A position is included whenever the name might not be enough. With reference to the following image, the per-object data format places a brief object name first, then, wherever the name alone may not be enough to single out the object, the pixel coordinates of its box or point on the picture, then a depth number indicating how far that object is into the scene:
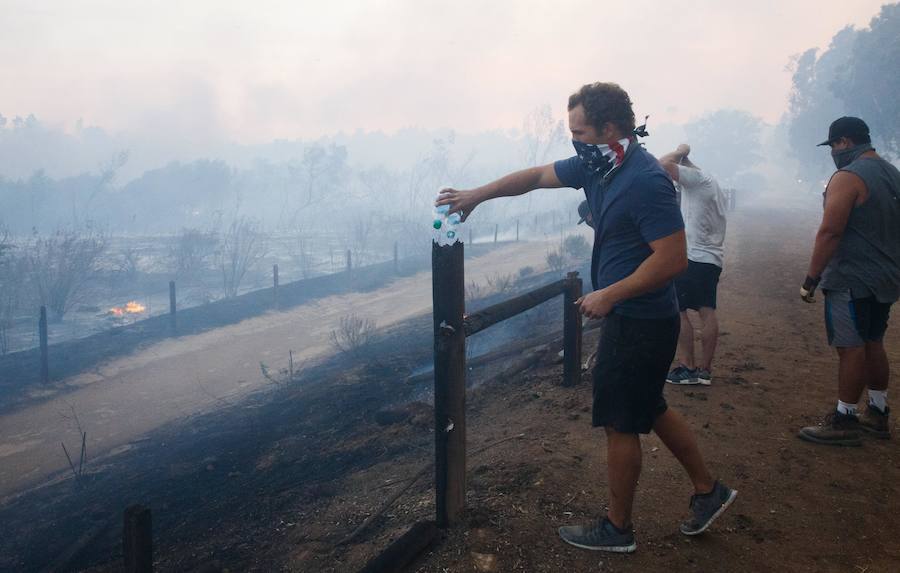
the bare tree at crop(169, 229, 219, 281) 27.62
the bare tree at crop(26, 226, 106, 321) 19.58
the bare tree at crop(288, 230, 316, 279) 29.19
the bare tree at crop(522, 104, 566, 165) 72.94
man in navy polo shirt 2.14
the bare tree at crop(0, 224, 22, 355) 18.47
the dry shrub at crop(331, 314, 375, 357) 13.03
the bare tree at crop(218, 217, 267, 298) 24.56
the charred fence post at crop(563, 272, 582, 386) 5.05
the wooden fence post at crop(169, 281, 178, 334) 16.41
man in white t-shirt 4.48
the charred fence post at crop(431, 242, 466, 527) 2.55
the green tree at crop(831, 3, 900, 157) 28.02
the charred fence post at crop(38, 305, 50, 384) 12.38
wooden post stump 2.47
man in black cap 3.44
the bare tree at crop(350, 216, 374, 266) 34.38
